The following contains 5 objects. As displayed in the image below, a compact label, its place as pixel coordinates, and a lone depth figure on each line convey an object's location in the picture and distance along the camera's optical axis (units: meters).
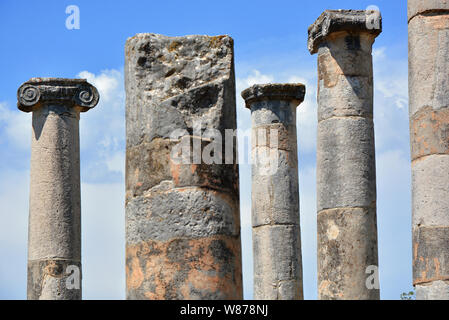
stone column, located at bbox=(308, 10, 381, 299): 16.44
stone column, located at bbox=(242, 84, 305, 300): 20.98
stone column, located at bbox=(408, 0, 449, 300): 14.01
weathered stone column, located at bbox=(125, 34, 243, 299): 9.41
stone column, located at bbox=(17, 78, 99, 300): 16.80
